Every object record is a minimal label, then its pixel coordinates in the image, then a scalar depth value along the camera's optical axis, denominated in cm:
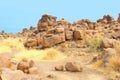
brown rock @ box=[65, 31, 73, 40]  2958
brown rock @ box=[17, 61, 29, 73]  1471
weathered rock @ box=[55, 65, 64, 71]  1633
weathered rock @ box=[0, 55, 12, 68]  1439
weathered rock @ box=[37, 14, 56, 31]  3925
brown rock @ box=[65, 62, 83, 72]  1600
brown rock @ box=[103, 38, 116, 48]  2269
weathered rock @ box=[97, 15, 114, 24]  4548
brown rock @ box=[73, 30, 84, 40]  2939
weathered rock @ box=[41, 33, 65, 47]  2889
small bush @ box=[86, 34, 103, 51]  2498
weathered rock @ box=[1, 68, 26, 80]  1244
